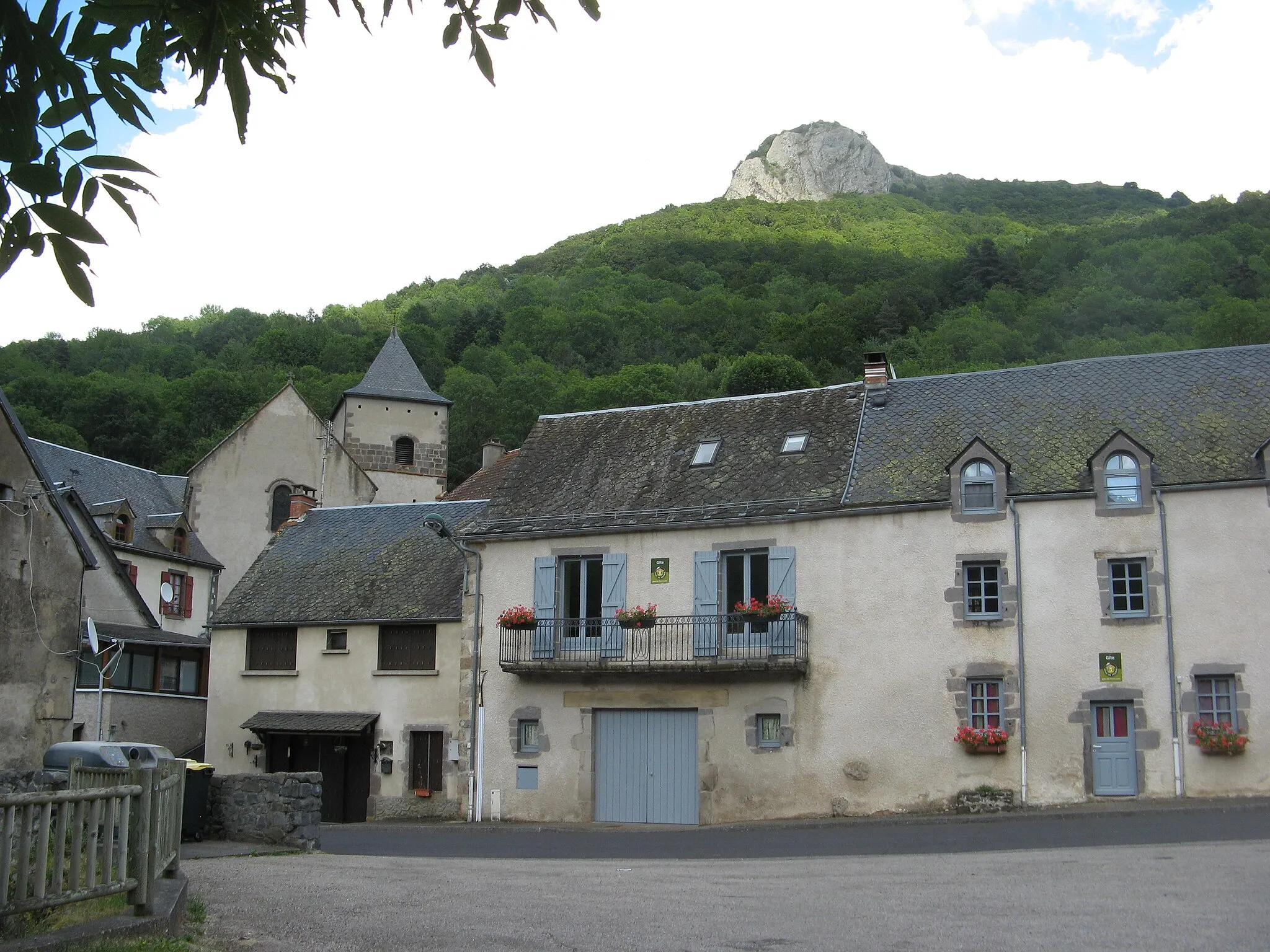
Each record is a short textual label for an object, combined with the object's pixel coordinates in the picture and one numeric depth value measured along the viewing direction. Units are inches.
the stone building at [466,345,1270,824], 839.7
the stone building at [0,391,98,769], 827.4
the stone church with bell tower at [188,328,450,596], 1665.8
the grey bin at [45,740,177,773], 624.1
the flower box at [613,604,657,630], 947.3
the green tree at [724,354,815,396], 2437.3
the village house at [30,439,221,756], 1224.2
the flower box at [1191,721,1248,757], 802.8
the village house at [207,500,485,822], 1055.6
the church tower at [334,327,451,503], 2062.0
